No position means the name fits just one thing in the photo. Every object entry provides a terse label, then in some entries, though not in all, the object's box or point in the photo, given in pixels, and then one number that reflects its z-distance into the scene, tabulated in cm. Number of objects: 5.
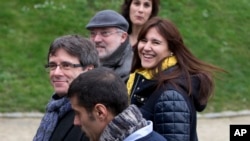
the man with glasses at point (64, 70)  698
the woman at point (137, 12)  1134
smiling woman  751
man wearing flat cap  884
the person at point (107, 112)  554
